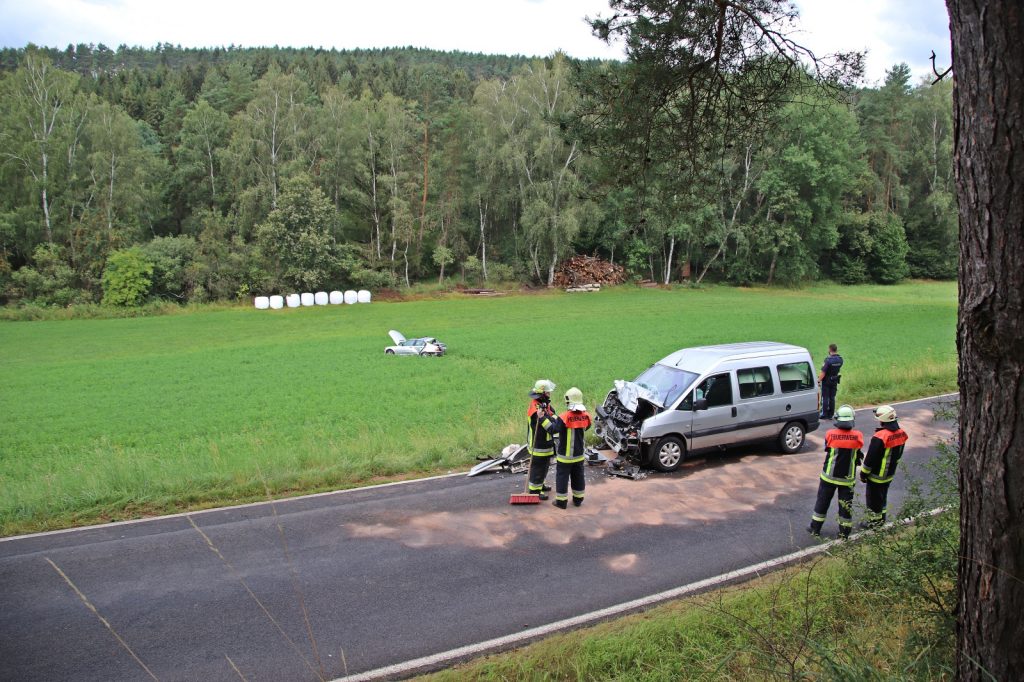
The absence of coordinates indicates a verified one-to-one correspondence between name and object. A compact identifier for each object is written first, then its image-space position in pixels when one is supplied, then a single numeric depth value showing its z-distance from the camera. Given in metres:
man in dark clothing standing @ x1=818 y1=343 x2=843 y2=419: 15.38
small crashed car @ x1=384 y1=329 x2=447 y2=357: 29.05
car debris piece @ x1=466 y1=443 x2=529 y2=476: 11.78
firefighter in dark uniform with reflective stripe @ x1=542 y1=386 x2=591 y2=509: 9.52
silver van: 11.59
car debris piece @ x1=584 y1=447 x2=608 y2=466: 12.04
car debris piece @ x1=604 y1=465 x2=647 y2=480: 11.24
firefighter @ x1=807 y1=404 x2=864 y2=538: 8.30
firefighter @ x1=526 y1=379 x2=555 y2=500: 9.79
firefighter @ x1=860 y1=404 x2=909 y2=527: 8.23
